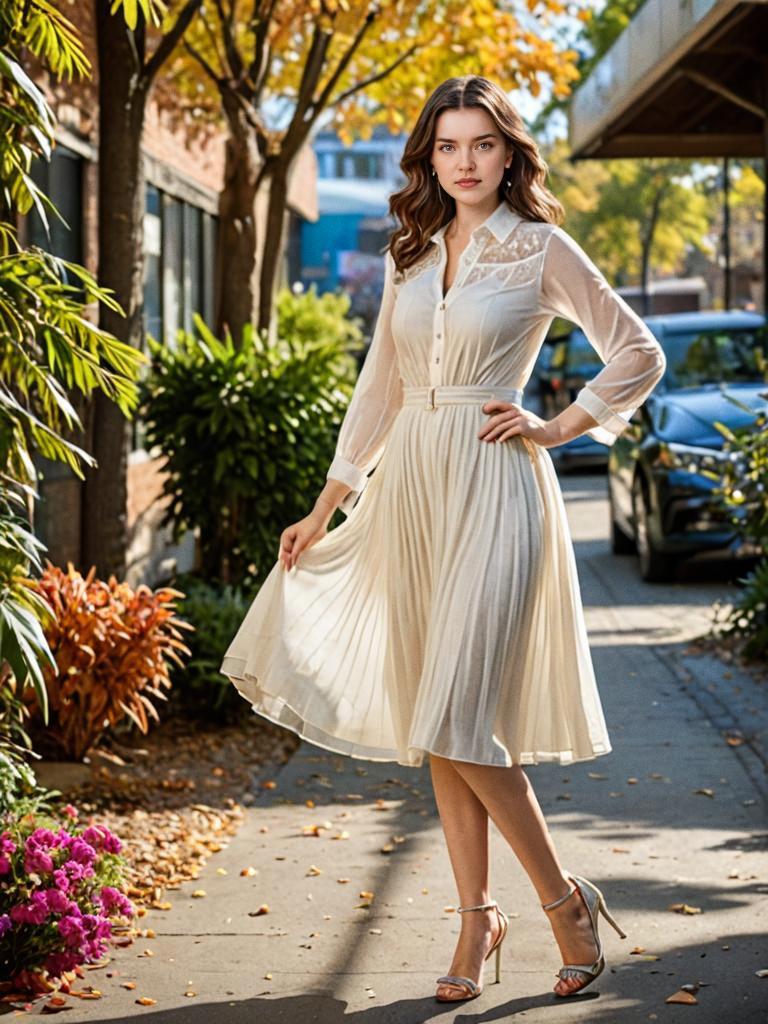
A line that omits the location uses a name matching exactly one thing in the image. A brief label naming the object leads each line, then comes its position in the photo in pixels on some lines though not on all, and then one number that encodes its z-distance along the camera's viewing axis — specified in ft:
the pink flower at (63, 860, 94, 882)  15.90
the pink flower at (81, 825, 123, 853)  17.10
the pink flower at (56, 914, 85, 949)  15.39
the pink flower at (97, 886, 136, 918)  16.02
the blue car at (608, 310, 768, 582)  42.29
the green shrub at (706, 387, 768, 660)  32.68
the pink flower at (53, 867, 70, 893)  15.60
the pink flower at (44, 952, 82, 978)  15.56
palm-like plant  15.83
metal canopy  37.50
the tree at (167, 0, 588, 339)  37.83
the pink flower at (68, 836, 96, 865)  16.19
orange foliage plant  23.38
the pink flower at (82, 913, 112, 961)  15.67
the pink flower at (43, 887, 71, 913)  15.44
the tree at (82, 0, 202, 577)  27.53
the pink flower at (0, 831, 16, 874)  15.79
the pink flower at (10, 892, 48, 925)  15.33
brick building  34.71
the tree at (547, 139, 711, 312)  155.94
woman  14.84
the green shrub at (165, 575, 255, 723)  28.02
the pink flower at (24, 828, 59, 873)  15.84
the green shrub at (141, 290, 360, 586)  31.27
